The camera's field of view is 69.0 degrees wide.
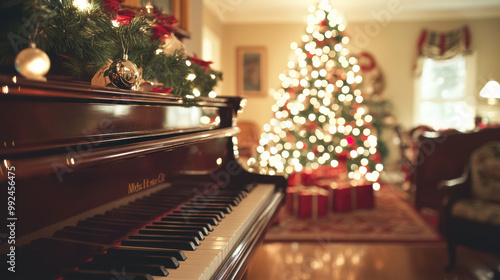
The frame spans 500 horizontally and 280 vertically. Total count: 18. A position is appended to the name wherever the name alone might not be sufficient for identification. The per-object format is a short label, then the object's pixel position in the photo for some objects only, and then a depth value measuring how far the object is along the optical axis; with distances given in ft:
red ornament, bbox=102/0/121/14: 3.62
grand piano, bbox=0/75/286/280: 2.26
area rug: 11.62
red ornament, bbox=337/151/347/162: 17.26
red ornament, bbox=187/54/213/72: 5.96
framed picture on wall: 26.55
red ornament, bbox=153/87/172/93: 4.46
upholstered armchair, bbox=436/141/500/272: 8.60
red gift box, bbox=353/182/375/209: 14.90
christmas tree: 16.80
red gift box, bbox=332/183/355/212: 14.40
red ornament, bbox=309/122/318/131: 17.07
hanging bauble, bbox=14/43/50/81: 2.05
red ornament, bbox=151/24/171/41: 4.74
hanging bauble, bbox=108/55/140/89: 3.46
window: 25.40
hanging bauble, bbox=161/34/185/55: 5.40
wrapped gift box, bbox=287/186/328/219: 13.55
